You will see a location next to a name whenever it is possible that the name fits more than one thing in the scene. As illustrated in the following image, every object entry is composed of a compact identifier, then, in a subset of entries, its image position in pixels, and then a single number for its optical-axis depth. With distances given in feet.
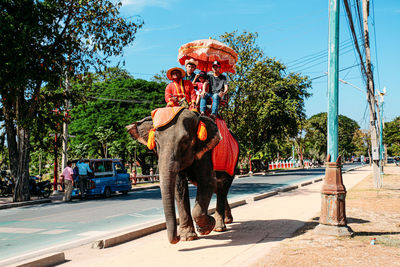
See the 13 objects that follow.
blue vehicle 60.13
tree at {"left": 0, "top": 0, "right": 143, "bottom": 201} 50.08
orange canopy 27.55
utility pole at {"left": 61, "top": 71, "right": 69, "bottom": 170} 71.11
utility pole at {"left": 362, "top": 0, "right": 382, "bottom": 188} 62.80
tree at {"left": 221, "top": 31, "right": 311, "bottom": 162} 110.93
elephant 19.76
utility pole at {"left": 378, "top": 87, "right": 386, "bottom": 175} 99.99
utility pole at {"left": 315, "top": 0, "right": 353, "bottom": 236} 23.43
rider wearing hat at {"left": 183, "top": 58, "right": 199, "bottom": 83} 25.00
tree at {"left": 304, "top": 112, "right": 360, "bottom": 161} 272.72
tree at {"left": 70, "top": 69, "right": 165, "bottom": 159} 112.37
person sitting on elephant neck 22.82
